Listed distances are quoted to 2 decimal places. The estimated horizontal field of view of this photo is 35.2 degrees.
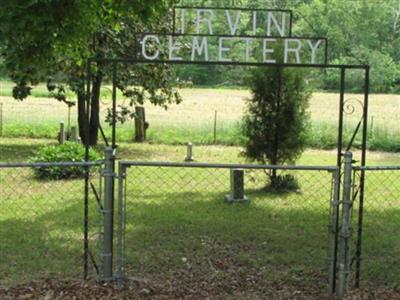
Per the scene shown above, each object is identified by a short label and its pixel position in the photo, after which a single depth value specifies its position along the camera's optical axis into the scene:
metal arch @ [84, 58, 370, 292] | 5.15
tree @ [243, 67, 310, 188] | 11.38
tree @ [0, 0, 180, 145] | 5.67
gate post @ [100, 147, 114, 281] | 4.96
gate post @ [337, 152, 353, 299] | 4.91
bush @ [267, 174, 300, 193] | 11.17
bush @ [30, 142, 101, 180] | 11.66
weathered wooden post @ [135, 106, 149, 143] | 19.39
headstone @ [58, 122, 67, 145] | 16.91
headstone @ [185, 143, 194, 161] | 15.12
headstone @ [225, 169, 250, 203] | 9.91
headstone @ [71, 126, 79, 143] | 16.86
